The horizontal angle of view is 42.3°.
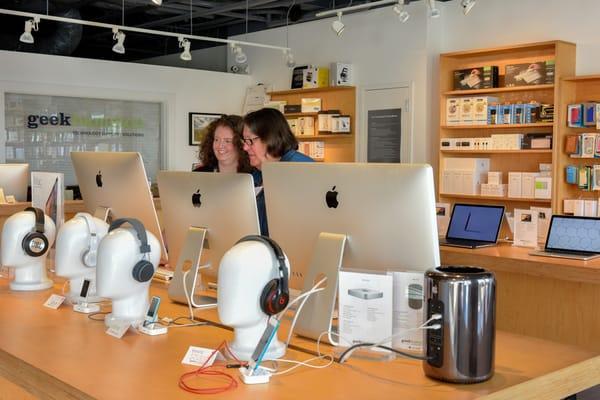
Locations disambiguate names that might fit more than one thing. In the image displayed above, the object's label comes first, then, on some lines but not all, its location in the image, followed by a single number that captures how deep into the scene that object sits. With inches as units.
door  327.3
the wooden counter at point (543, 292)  162.7
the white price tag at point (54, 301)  107.3
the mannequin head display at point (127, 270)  92.8
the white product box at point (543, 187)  272.8
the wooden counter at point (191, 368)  69.4
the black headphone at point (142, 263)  94.3
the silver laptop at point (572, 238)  171.2
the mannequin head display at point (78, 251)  109.1
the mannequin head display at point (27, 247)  118.3
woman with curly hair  161.3
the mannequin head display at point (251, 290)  77.8
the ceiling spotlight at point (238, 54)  345.6
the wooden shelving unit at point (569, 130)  269.6
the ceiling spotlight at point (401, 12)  281.7
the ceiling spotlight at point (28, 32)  287.0
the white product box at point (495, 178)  295.7
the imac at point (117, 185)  124.0
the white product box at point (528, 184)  280.4
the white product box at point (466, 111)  298.4
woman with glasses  148.6
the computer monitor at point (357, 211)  81.2
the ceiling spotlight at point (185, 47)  327.0
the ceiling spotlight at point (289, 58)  359.3
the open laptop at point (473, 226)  186.9
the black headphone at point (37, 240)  118.6
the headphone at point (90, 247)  110.3
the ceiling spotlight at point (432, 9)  274.8
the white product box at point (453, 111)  303.0
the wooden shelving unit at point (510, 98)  273.0
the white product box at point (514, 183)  285.6
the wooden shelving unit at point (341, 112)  351.9
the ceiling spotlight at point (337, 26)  294.5
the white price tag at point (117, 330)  89.7
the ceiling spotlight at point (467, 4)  260.5
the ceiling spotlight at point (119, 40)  309.9
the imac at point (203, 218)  103.3
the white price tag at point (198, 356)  77.4
